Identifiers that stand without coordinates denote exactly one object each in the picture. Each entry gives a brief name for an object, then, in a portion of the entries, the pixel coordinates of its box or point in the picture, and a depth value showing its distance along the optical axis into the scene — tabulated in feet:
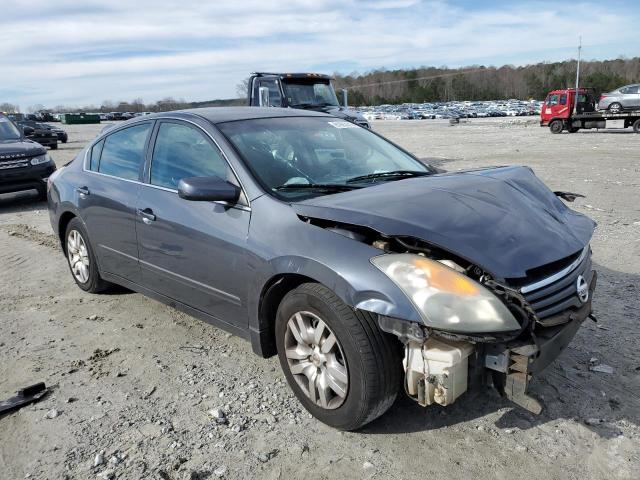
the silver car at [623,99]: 92.27
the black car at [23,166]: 32.37
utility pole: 95.35
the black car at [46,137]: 90.38
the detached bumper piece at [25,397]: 10.73
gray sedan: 8.21
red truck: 91.20
